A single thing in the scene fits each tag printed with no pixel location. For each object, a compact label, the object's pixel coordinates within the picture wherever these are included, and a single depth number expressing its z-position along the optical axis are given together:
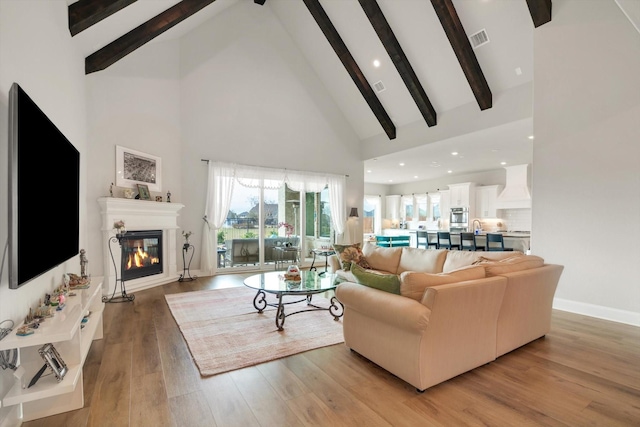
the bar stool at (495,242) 6.80
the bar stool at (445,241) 7.90
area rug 2.72
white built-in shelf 1.67
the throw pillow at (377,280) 2.35
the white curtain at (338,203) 8.23
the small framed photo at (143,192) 5.28
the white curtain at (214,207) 6.32
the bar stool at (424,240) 8.62
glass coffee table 3.40
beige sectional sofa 2.15
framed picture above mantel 5.05
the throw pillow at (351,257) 4.75
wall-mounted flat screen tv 1.64
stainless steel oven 10.24
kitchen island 6.94
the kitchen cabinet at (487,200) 9.68
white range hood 8.57
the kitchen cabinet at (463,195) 10.22
